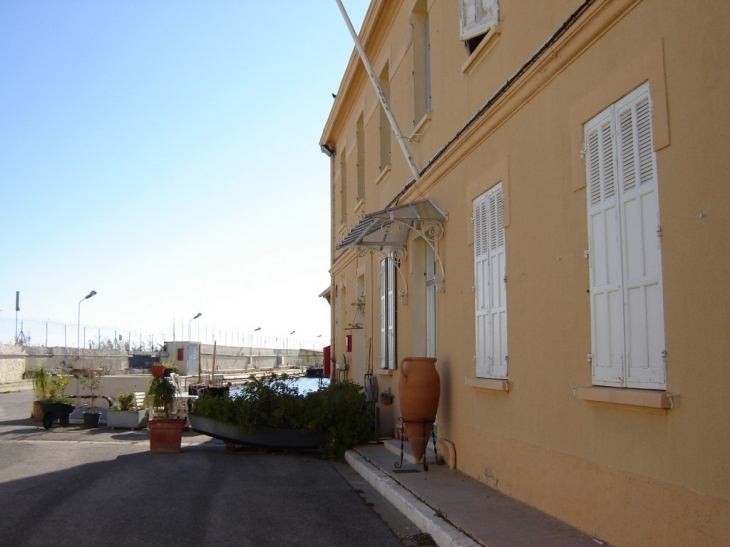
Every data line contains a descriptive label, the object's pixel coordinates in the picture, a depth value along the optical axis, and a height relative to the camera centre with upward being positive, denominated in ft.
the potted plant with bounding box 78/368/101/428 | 54.65 -3.78
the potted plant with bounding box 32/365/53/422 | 59.67 -3.34
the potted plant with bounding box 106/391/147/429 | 53.93 -5.17
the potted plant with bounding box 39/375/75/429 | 53.78 -4.87
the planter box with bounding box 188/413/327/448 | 38.42 -4.95
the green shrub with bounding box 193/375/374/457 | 37.93 -3.71
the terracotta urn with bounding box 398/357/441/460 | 28.84 -2.24
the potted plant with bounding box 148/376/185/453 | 38.70 -4.84
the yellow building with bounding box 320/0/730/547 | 13.67 +2.25
